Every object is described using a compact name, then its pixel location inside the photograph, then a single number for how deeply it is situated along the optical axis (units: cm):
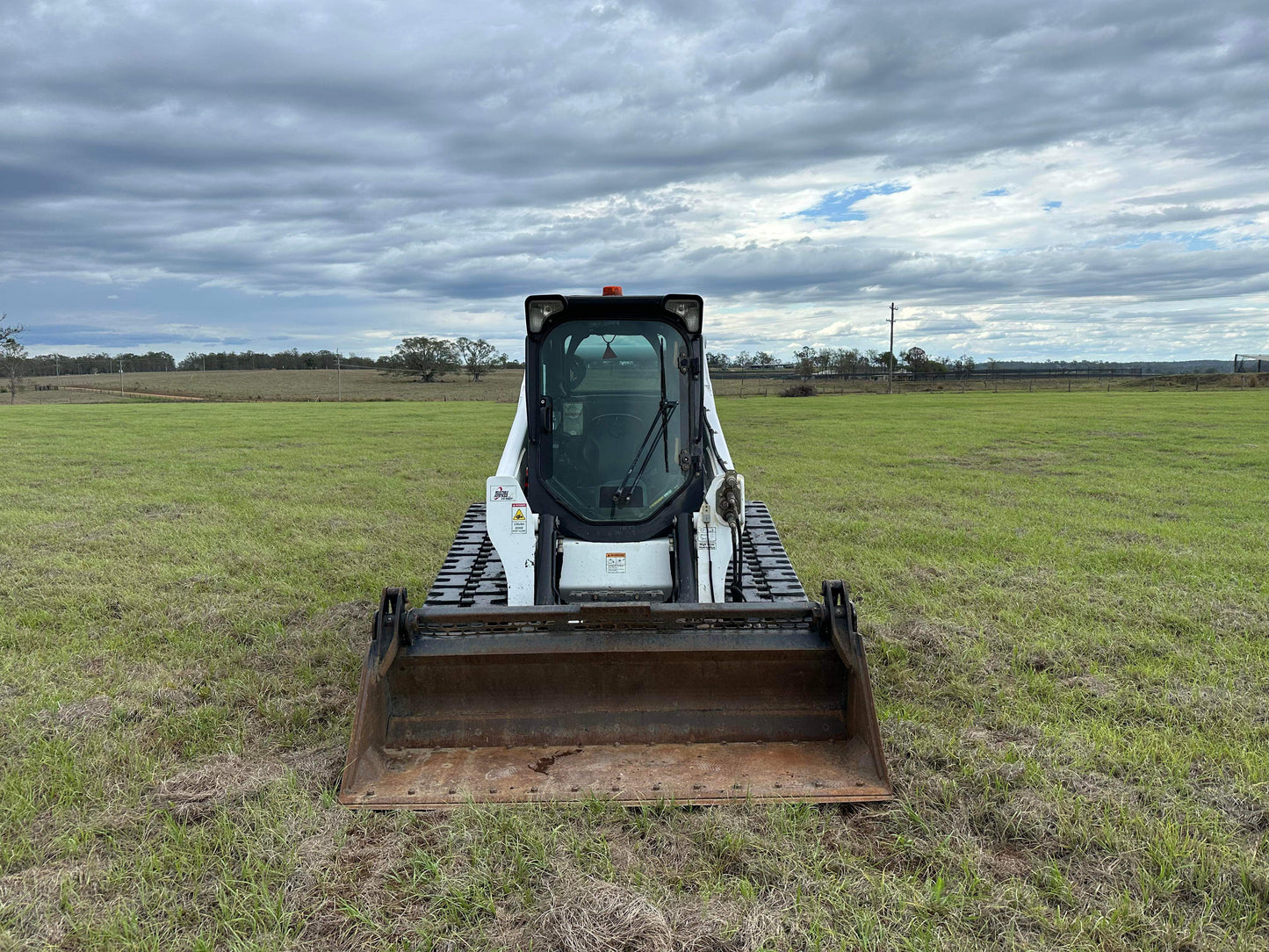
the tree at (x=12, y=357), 5278
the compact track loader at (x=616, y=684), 377
